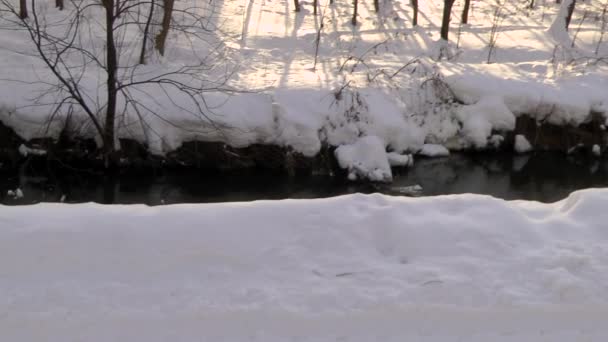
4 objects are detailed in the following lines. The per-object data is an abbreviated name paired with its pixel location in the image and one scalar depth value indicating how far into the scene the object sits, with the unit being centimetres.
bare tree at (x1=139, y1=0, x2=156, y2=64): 1223
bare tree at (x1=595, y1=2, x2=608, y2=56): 1528
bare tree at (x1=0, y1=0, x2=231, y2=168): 961
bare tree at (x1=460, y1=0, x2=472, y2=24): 1727
